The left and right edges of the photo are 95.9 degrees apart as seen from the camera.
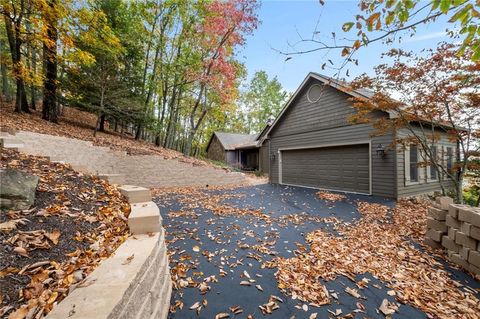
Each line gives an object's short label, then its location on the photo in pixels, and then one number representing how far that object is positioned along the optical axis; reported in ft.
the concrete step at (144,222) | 7.52
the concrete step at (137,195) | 10.36
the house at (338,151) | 24.52
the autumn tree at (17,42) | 19.23
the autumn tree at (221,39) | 46.11
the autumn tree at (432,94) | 17.07
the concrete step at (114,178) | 13.68
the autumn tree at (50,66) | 20.15
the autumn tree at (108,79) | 33.83
